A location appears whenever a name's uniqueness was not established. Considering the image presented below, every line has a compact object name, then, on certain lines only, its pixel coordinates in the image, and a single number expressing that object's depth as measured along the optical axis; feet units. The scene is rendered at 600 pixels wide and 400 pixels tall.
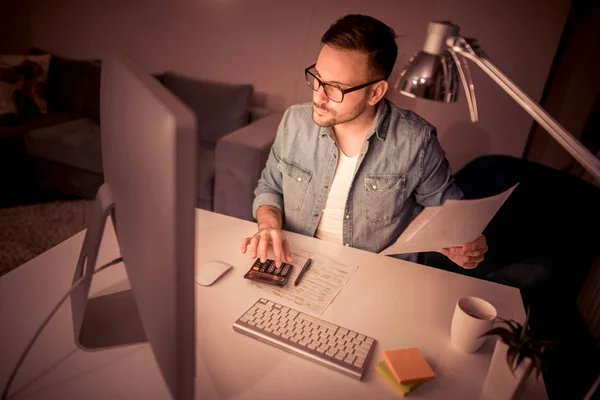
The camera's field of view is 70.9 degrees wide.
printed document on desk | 3.22
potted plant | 2.29
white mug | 2.80
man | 4.23
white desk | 2.46
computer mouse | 3.34
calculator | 3.36
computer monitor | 1.34
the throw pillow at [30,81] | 9.46
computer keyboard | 2.67
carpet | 7.29
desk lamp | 2.15
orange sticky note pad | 2.55
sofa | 7.57
